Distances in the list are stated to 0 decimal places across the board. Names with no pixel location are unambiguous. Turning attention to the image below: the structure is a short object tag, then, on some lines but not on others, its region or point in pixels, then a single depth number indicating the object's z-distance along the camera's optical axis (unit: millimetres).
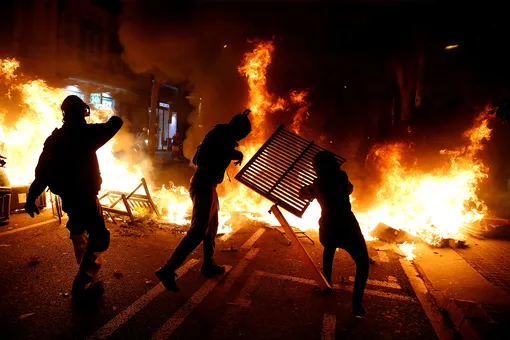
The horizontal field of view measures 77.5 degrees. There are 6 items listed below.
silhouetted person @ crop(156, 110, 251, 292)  3947
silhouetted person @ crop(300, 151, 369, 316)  3762
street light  9473
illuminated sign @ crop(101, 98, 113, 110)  20973
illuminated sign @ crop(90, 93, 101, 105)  19391
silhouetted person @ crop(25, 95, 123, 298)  3582
